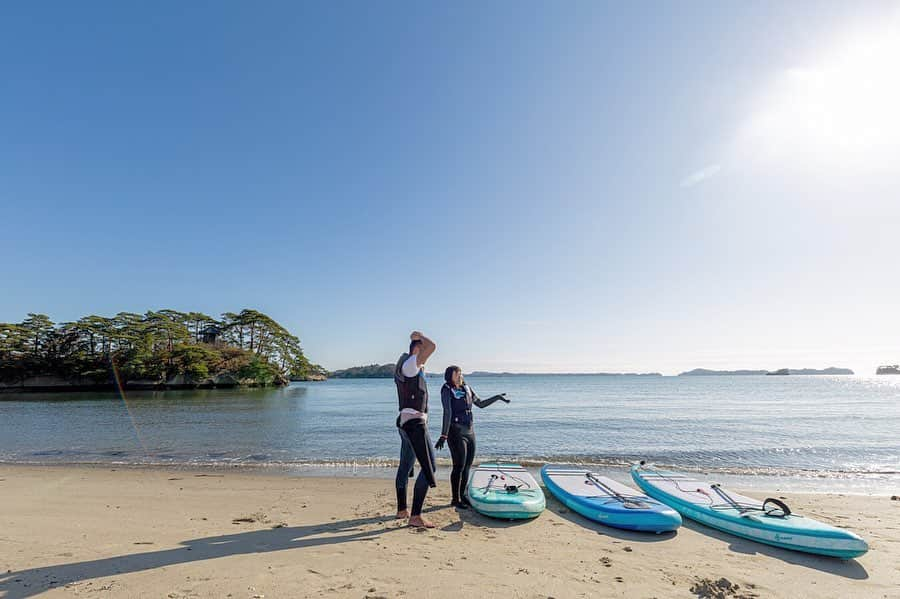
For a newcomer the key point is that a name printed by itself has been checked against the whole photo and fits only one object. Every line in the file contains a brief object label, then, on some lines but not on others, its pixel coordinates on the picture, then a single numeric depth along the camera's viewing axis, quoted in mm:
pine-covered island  61094
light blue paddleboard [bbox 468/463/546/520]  5715
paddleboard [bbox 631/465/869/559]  4582
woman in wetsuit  6289
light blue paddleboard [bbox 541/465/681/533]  5285
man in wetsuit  4961
